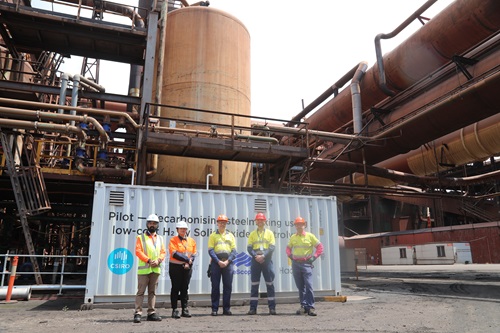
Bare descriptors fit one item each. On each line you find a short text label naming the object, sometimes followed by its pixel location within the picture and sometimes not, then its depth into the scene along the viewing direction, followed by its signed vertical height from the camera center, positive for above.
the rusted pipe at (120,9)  14.65 +9.54
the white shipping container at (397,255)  32.81 +0.04
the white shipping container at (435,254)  28.91 +0.13
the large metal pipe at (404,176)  16.06 +3.66
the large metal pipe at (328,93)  18.91 +8.71
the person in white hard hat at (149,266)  6.50 -0.19
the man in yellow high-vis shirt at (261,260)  7.35 -0.10
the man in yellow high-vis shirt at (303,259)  7.21 -0.07
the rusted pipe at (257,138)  12.21 +3.86
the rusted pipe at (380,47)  14.95 +8.87
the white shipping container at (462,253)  28.34 +0.20
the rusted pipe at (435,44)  11.44 +7.19
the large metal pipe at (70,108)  11.38 +4.50
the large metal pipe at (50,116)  11.28 +4.15
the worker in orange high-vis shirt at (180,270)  6.83 -0.27
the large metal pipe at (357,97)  16.34 +6.97
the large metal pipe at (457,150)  14.34 +4.49
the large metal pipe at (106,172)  11.92 +2.61
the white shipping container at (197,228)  7.96 +0.62
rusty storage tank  12.91 +6.38
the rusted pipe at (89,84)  13.00 +6.30
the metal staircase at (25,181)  11.29 +2.26
